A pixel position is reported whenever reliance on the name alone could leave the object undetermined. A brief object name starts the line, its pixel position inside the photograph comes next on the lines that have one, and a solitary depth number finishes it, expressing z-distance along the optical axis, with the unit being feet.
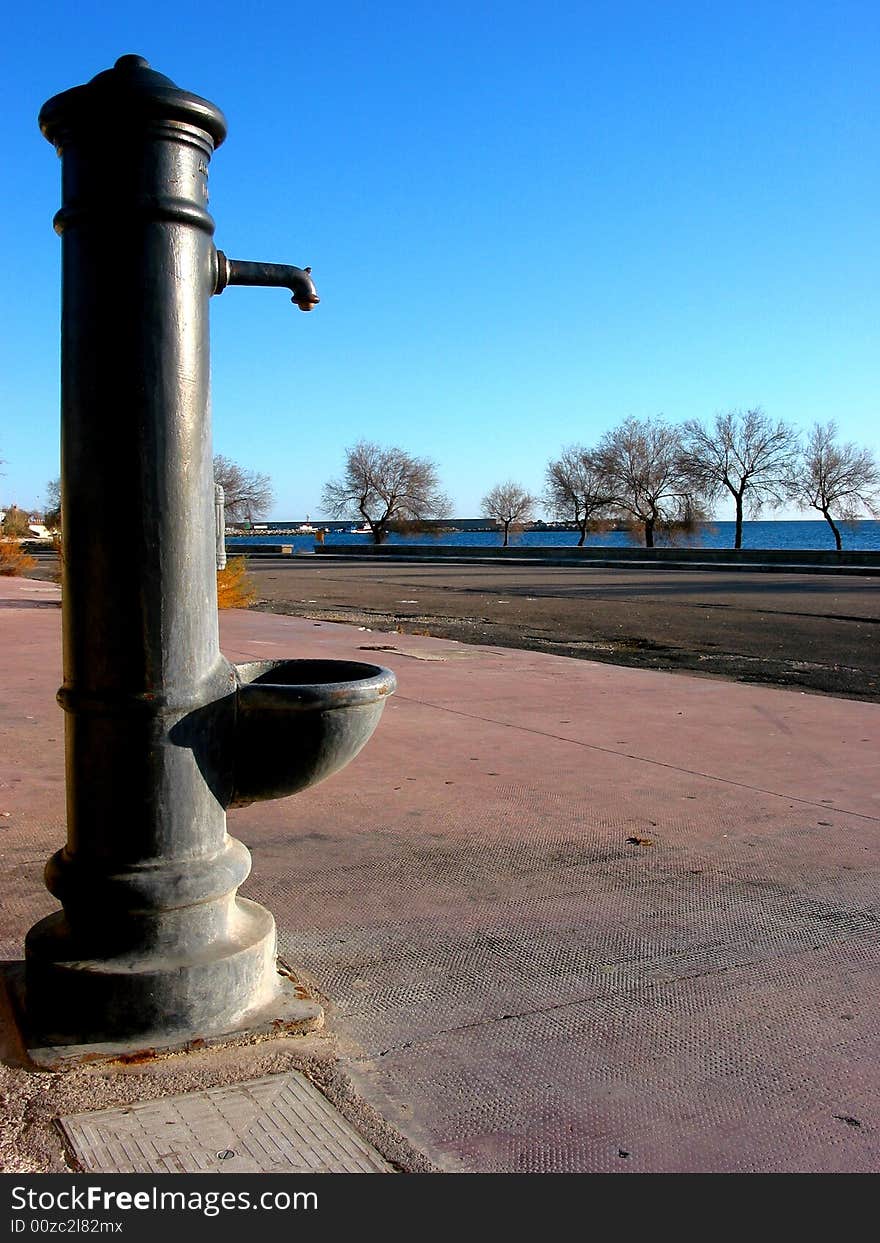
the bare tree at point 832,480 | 187.32
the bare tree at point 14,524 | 95.97
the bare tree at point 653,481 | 194.08
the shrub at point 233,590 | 55.26
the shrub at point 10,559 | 85.35
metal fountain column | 8.60
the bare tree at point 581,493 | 204.64
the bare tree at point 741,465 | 186.70
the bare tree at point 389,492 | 248.11
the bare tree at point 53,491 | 194.59
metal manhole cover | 6.96
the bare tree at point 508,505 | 252.01
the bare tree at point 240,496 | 275.39
